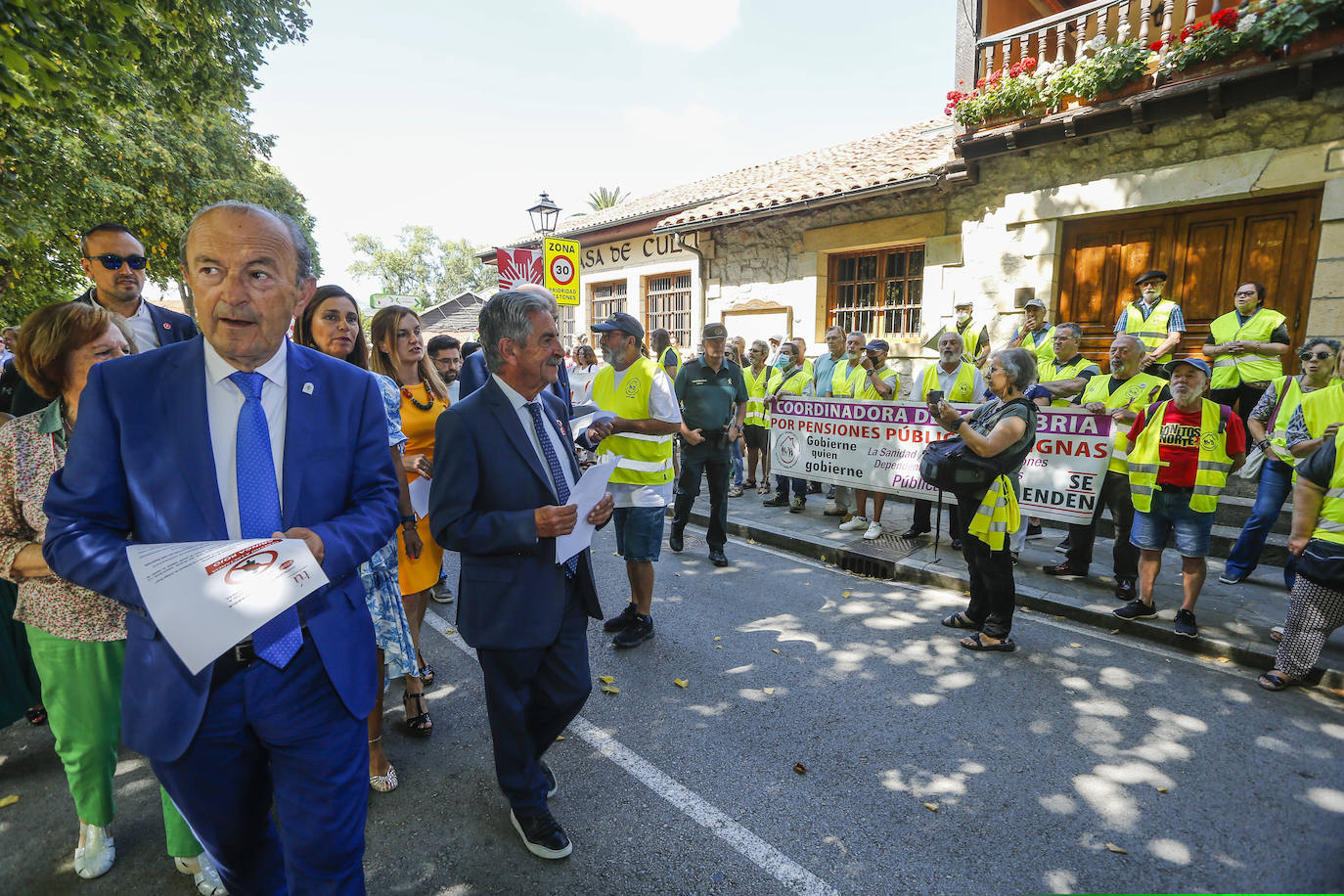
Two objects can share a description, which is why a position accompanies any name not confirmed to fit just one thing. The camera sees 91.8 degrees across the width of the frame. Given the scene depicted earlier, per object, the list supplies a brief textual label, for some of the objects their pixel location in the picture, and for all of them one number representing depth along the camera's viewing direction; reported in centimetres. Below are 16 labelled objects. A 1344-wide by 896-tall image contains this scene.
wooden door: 702
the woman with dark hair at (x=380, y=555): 300
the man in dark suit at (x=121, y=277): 341
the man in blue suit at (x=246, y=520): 153
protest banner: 568
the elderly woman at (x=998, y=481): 410
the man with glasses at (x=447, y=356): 505
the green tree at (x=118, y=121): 483
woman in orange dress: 343
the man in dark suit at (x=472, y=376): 457
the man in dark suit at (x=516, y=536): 240
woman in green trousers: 224
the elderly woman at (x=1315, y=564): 357
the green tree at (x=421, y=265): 6444
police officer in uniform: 633
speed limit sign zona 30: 986
